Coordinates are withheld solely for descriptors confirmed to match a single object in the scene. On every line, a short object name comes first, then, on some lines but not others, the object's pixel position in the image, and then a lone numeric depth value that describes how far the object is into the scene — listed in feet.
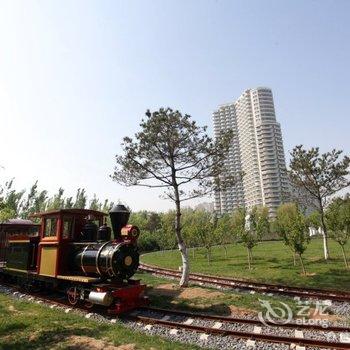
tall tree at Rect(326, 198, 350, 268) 75.51
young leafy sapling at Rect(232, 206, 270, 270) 86.89
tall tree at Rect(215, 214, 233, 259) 120.43
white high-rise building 472.03
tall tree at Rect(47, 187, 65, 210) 233.88
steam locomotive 42.01
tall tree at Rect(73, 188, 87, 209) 258.98
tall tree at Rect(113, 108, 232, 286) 61.31
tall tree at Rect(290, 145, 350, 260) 87.45
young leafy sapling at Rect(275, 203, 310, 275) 69.62
